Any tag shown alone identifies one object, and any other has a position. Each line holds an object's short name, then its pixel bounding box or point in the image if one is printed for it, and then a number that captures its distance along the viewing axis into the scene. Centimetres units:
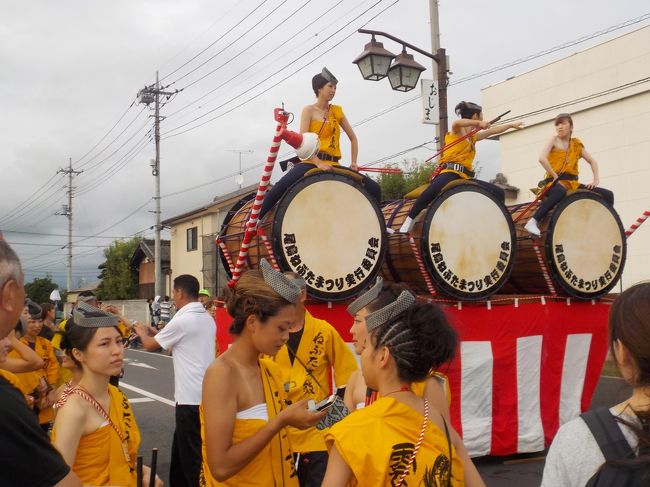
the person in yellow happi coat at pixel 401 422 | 182
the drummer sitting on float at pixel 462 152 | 619
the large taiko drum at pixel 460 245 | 601
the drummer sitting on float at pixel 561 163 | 673
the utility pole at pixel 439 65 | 886
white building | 1596
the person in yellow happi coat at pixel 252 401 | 230
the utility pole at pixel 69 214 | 4372
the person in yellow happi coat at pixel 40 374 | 488
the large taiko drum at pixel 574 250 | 666
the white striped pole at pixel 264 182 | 445
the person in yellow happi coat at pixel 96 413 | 250
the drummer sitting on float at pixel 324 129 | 534
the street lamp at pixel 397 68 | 842
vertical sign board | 923
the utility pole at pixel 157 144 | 2758
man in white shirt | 478
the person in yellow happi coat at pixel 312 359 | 395
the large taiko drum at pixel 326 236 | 515
